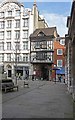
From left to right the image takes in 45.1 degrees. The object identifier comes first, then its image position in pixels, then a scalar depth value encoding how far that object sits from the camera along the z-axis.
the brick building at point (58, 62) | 24.32
